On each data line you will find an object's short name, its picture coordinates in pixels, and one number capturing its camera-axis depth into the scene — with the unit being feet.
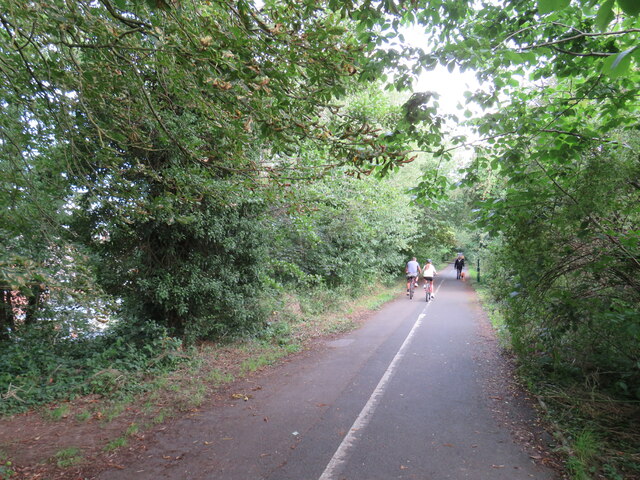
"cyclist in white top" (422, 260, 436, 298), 56.87
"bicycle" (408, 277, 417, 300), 59.11
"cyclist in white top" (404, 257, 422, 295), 58.75
